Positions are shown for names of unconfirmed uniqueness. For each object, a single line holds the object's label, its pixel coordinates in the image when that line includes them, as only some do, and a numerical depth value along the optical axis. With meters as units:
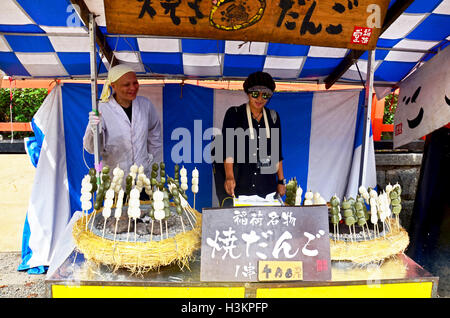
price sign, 1.72
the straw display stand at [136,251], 1.73
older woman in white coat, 3.07
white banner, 3.66
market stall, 1.80
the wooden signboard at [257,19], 2.54
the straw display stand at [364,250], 1.92
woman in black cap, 3.07
